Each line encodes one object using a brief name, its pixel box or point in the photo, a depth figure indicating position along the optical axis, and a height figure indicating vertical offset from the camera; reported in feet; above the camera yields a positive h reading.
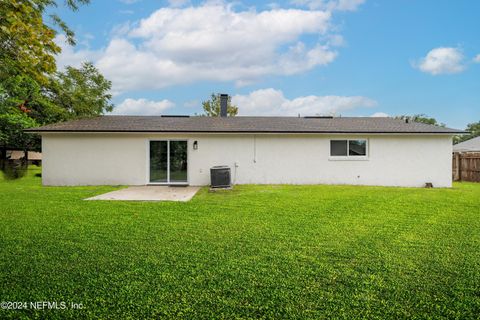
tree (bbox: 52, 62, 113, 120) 72.79 +17.71
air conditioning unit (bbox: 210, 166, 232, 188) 38.06 -1.83
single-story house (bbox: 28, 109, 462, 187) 42.50 +1.30
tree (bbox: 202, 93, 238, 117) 128.06 +24.44
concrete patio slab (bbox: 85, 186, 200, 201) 30.25 -3.50
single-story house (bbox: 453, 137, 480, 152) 77.94 +4.84
